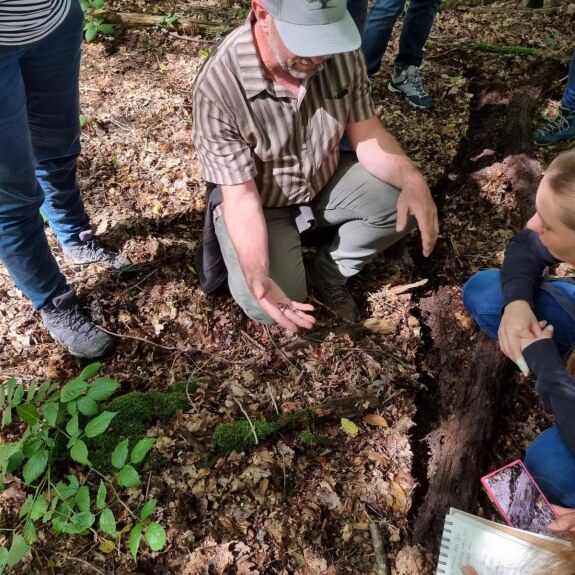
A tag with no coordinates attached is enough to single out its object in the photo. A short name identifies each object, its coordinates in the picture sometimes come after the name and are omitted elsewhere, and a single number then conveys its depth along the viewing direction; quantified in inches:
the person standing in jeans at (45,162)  71.2
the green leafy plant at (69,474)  73.2
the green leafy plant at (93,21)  165.3
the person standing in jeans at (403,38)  143.7
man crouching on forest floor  78.4
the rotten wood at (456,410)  87.4
